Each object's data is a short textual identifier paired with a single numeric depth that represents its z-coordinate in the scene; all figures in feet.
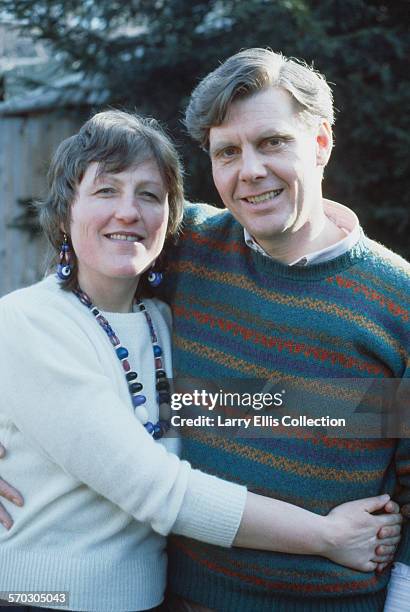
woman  5.95
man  6.45
